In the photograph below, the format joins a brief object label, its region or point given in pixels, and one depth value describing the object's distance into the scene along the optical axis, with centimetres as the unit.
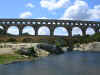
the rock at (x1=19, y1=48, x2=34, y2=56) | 3909
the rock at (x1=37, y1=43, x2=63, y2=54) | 5225
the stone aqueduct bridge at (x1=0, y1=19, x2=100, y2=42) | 8133
